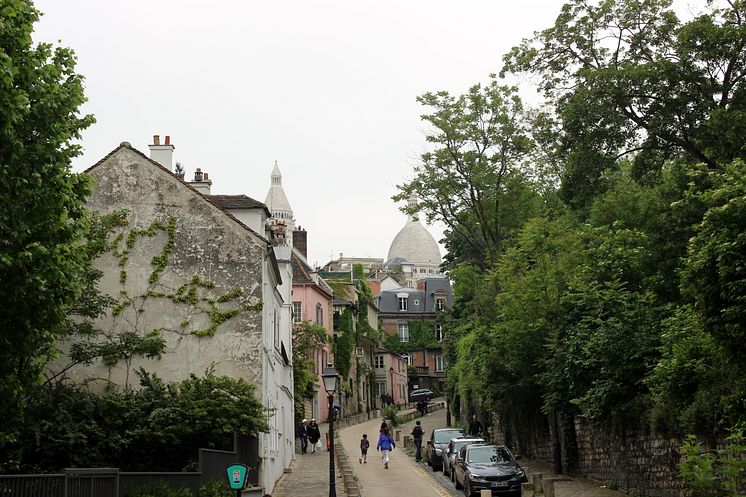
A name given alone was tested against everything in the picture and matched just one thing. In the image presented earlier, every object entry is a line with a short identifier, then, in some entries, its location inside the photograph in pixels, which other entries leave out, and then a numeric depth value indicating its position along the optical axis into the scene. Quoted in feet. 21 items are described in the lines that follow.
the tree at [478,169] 145.79
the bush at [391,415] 211.25
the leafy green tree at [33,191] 45.85
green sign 52.85
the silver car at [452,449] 106.32
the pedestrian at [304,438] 144.87
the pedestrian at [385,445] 121.29
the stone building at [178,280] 84.89
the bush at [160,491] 57.11
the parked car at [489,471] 85.56
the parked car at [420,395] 284.98
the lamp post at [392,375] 307.37
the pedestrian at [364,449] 125.59
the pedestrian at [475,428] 138.41
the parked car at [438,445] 119.75
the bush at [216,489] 64.90
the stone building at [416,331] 354.74
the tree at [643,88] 89.45
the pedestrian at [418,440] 134.62
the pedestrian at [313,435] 143.84
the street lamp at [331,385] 76.95
